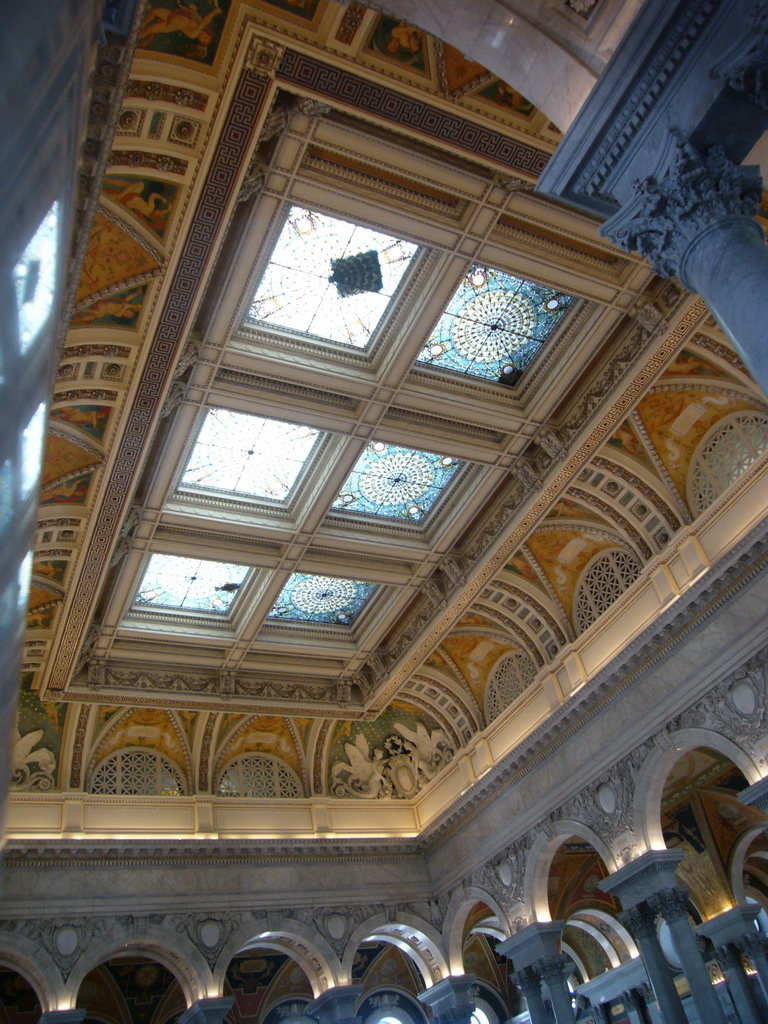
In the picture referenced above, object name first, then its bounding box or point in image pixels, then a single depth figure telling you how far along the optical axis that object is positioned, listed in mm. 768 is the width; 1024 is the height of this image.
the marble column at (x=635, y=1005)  17094
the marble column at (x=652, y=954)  10628
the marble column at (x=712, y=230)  3955
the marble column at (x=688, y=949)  9867
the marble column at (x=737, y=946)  13383
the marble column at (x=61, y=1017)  11984
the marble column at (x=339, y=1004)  13838
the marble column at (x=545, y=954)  12422
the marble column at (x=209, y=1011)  12820
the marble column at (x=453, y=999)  14391
